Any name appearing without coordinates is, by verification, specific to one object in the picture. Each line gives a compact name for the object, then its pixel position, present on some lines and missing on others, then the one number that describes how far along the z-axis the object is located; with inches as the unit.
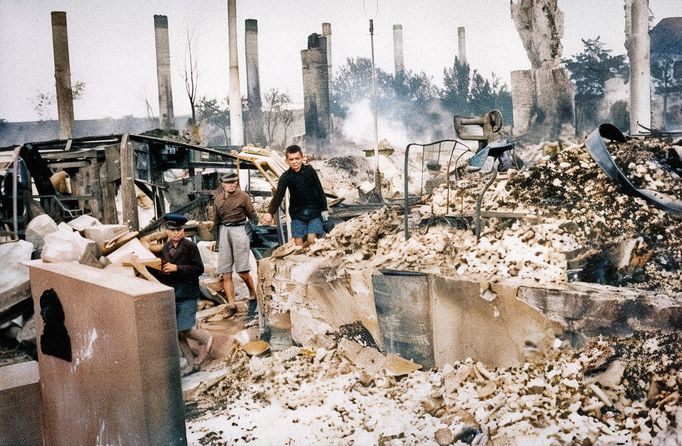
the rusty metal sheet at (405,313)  167.5
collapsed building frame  294.7
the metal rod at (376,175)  696.7
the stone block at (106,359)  111.3
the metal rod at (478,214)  171.8
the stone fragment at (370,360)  174.1
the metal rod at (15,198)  272.5
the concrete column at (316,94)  981.2
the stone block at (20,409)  158.1
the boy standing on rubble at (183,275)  217.8
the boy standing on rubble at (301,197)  242.1
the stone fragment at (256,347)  214.8
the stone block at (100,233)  277.9
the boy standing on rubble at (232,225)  271.3
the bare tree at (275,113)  1172.4
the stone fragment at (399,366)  166.6
